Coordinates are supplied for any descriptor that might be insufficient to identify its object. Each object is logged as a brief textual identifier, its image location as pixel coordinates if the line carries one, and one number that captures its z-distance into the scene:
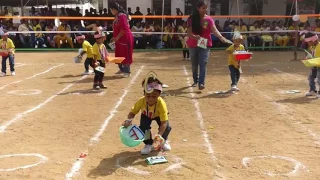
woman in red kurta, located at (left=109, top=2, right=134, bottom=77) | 10.65
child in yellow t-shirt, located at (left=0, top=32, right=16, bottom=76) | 11.38
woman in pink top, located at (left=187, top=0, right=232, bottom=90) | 8.91
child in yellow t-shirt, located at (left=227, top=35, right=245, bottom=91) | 8.95
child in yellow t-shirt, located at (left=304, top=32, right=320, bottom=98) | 8.42
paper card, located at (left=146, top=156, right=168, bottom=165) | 4.77
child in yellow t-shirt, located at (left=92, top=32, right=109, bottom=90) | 9.28
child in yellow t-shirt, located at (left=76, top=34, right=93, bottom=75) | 11.11
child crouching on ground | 4.98
